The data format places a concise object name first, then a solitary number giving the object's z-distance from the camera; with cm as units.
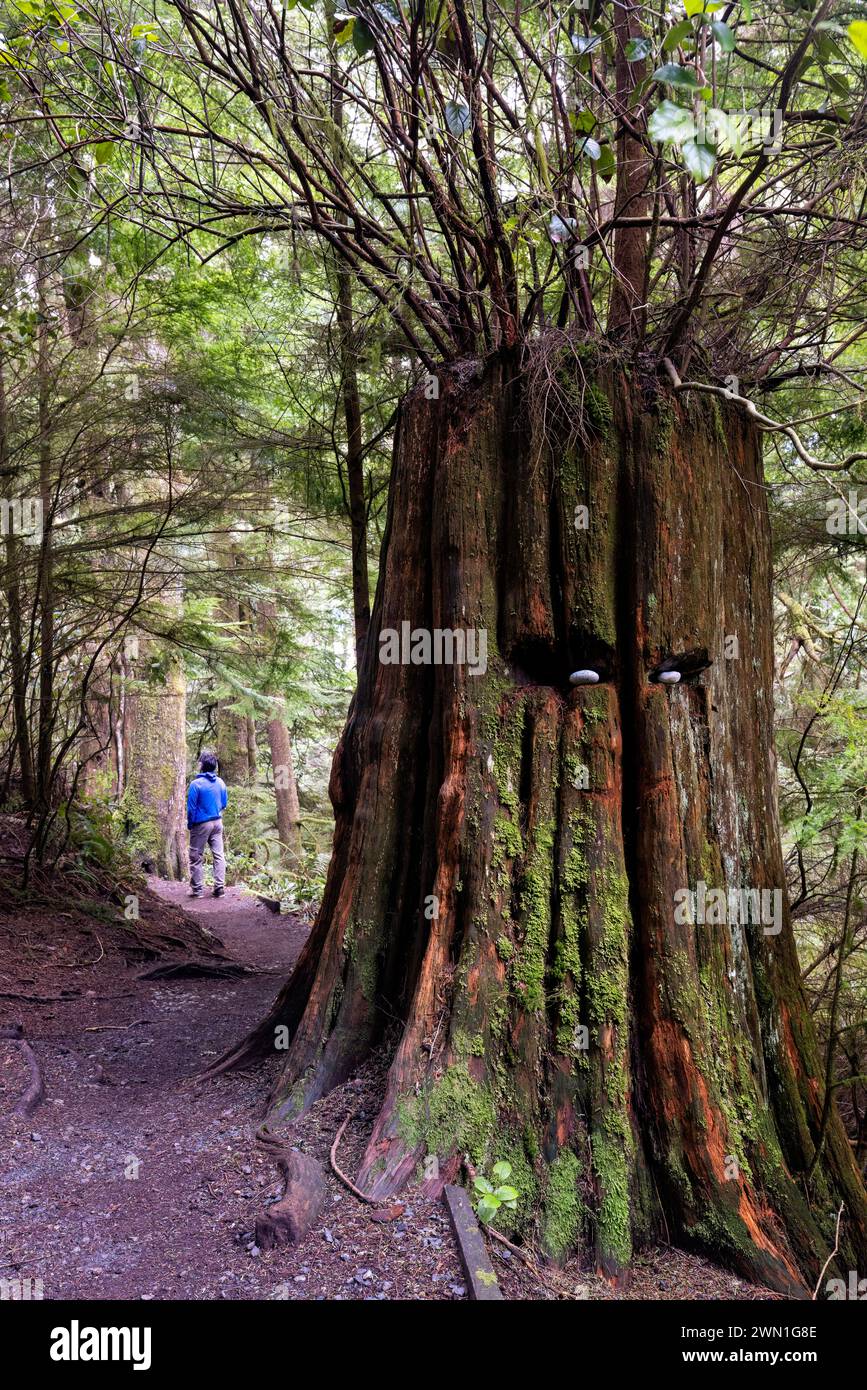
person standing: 1169
